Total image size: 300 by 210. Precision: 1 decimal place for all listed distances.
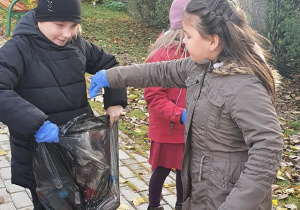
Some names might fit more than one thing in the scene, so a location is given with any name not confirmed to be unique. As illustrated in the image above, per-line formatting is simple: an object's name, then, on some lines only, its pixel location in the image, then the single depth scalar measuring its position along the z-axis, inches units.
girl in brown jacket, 69.4
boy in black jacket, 82.1
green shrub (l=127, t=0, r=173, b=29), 417.4
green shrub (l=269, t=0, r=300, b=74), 281.0
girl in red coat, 114.0
